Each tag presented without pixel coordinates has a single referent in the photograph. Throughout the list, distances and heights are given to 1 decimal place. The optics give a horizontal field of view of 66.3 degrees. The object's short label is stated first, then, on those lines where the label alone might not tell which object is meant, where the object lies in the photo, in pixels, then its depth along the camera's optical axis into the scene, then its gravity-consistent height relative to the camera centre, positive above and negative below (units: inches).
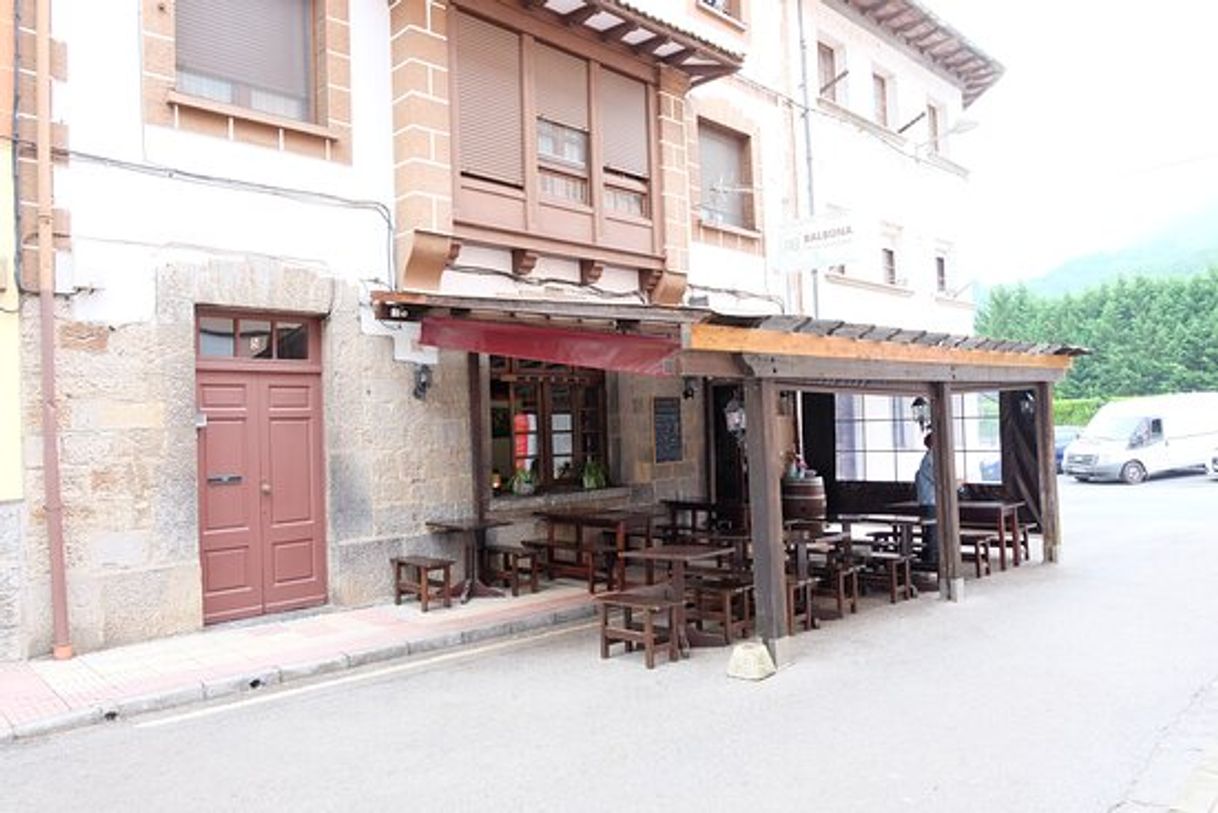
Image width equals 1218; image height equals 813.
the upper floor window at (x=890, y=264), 705.0 +120.1
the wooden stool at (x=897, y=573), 363.9 -60.1
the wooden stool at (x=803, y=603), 306.2 -60.9
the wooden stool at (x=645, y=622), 266.2 -57.2
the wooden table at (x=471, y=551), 359.9 -44.7
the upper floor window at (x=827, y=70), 645.3 +249.1
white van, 903.7 -26.9
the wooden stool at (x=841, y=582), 337.7 -59.1
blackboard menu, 491.2 +0.6
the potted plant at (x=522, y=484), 422.0 -22.0
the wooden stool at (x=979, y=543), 423.2 -57.3
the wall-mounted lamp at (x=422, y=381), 365.7 +22.7
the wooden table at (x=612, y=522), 379.9 -37.8
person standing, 401.1 -36.7
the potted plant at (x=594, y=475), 458.3 -21.1
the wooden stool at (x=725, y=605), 297.7 -60.7
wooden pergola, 257.3 +22.3
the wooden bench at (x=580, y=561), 379.6 -55.2
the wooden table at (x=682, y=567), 285.4 -42.7
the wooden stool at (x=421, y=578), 337.1 -52.2
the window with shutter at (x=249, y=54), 320.2 +140.0
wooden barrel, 534.0 -42.2
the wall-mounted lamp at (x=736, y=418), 513.7 +5.4
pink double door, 318.0 -17.3
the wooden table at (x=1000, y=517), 439.8 -47.9
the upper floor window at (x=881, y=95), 703.1 +248.7
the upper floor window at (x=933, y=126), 759.1 +243.1
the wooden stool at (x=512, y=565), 368.5 -53.8
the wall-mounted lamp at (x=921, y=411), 522.6 +6.2
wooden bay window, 384.5 +131.9
